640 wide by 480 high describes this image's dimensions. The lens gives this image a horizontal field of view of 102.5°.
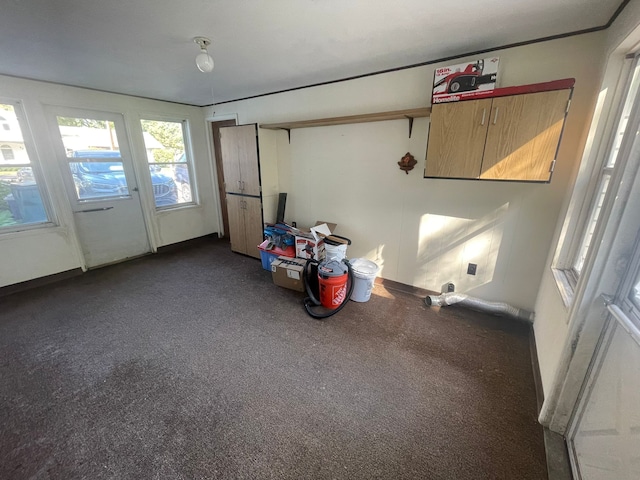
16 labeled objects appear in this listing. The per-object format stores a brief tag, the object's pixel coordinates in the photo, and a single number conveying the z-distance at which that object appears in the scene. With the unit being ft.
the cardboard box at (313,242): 10.30
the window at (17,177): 9.45
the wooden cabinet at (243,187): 11.91
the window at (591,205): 4.99
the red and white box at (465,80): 6.58
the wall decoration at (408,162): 8.76
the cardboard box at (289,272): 9.76
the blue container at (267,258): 11.50
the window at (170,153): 13.39
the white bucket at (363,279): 9.02
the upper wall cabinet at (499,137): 5.93
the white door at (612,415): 3.25
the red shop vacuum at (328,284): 8.46
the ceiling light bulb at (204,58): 6.34
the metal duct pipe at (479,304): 7.95
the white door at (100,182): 10.94
